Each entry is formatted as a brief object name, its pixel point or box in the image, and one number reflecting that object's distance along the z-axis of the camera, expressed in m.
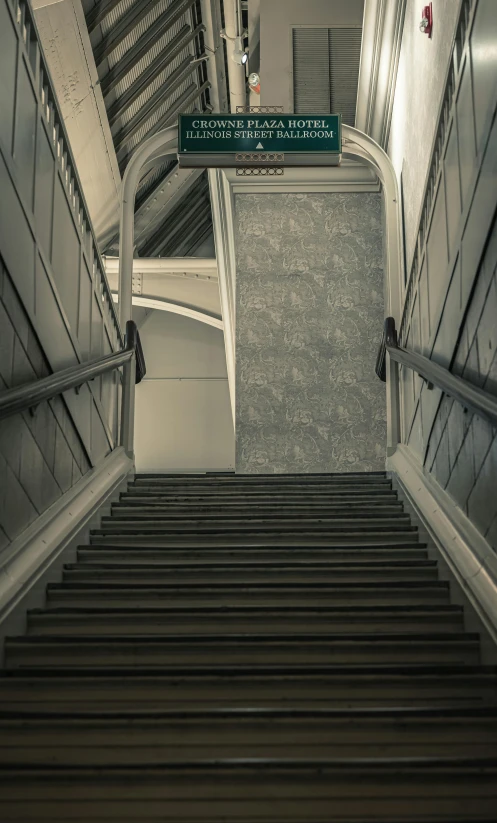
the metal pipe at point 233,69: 10.29
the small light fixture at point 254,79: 10.59
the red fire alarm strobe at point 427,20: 6.59
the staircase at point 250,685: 2.53
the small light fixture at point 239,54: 10.75
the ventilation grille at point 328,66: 10.20
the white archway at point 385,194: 7.43
